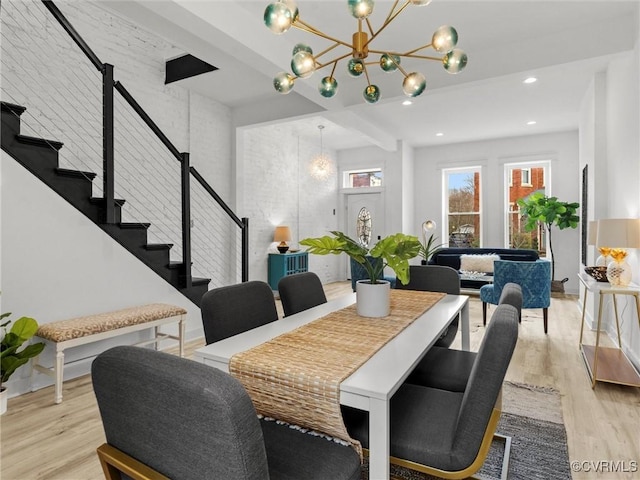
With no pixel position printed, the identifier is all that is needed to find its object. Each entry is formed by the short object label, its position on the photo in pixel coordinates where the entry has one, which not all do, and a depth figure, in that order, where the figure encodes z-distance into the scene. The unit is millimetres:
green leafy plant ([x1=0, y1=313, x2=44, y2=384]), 2256
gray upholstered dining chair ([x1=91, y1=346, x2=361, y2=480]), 707
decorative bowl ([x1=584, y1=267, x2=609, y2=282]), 3092
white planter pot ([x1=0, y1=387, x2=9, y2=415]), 2299
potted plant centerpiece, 1812
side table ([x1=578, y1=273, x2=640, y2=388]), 2596
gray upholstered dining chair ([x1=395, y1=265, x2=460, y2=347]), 2670
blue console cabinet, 6078
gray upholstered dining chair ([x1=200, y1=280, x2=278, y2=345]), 1727
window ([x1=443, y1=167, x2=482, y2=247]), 7535
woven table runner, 1127
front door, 8078
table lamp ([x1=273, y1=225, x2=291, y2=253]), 6167
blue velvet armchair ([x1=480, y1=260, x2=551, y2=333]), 3926
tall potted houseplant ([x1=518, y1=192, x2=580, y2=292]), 6043
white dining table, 1071
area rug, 1735
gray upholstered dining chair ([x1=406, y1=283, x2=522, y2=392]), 1714
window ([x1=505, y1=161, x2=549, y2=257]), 7016
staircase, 2484
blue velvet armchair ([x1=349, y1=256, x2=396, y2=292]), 4499
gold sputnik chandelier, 1565
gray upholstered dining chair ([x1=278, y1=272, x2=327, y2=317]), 2193
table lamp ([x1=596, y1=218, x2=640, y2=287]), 2686
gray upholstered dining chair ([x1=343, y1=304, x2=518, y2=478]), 1083
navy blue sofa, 6027
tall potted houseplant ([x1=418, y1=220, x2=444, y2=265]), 7096
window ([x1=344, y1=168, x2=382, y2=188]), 8188
